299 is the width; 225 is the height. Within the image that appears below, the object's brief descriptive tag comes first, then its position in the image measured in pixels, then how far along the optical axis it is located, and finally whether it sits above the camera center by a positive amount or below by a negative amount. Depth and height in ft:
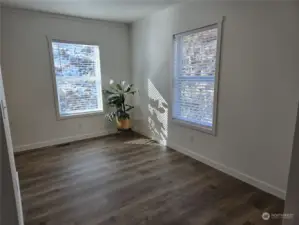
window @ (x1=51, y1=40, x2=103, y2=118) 12.86 -0.12
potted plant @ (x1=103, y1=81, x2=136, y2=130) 14.26 -1.79
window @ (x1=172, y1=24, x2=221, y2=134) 9.42 -0.13
